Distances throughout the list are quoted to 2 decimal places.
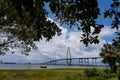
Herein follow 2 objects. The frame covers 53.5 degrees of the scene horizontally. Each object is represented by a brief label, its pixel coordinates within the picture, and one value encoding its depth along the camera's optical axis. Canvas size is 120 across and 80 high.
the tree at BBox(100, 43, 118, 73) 28.86
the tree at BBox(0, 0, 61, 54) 2.48
